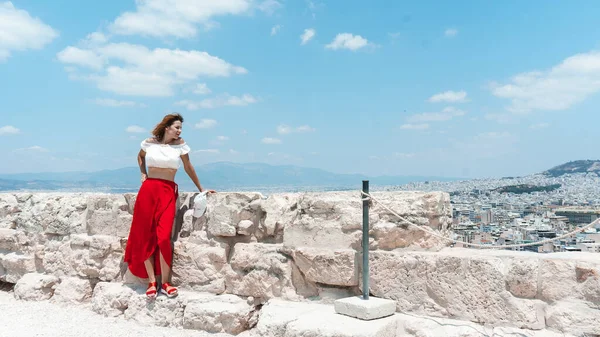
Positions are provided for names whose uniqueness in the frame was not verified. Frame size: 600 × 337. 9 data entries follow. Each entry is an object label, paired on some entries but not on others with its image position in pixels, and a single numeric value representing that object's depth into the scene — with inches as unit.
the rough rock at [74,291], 191.5
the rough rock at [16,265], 212.8
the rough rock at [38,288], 200.8
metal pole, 138.7
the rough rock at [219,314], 155.2
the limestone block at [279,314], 140.6
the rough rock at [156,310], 165.0
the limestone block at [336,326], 125.0
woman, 172.4
